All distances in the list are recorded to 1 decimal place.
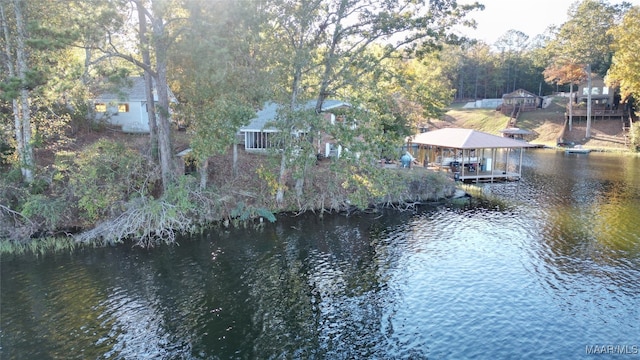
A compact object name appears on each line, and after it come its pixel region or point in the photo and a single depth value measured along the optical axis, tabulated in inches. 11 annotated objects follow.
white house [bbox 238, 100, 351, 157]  1171.3
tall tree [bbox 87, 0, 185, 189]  738.4
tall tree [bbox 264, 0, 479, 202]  856.3
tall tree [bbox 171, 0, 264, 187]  713.6
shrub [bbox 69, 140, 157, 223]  773.9
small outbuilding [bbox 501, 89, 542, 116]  2682.1
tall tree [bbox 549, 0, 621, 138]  2197.3
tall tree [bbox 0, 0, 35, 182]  682.8
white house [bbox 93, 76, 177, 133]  1178.6
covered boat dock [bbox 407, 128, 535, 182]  1263.5
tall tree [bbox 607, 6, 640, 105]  1834.4
